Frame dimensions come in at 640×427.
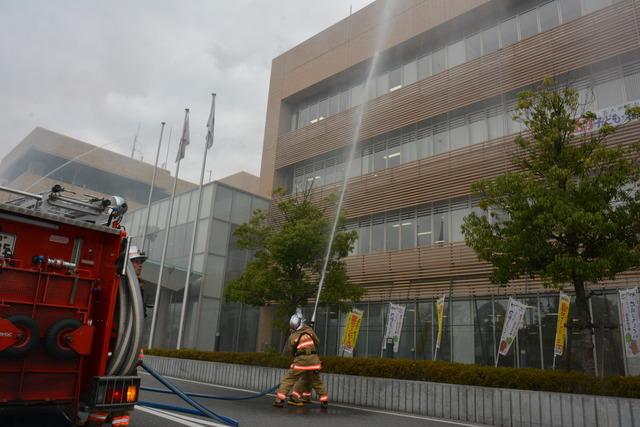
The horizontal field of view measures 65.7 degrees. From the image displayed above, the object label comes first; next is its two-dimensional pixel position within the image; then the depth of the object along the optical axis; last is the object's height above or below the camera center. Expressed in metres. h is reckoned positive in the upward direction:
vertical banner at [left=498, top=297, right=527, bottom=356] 15.52 +1.18
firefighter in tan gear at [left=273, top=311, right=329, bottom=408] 9.18 -0.41
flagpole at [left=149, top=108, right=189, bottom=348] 24.69 +4.42
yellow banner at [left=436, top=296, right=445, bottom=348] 16.87 +1.41
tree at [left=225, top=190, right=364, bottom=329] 16.39 +2.72
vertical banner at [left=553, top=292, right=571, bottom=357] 14.10 +1.14
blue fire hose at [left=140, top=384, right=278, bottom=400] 9.84 -1.09
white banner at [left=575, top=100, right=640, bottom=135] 16.06 +8.03
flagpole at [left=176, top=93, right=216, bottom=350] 22.83 +6.65
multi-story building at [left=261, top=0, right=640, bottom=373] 16.59 +9.31
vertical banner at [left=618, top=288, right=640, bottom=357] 13.44 +1.34
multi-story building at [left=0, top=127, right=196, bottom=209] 54.53 +19.40
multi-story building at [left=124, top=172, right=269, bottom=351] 25.67 +3.27
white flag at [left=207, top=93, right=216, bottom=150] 25.05 +10.77
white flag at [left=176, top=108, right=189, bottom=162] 25.95 +9.89
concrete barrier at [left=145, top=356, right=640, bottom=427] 7.67 -0.76
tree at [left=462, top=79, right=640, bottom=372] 9.73 +2.97
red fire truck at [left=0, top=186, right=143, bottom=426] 4.50 +0.17
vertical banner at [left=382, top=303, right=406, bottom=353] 17.92 +1.04
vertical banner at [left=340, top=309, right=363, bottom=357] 17.84 +0.80
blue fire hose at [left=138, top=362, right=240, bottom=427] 6.58 -0.95
